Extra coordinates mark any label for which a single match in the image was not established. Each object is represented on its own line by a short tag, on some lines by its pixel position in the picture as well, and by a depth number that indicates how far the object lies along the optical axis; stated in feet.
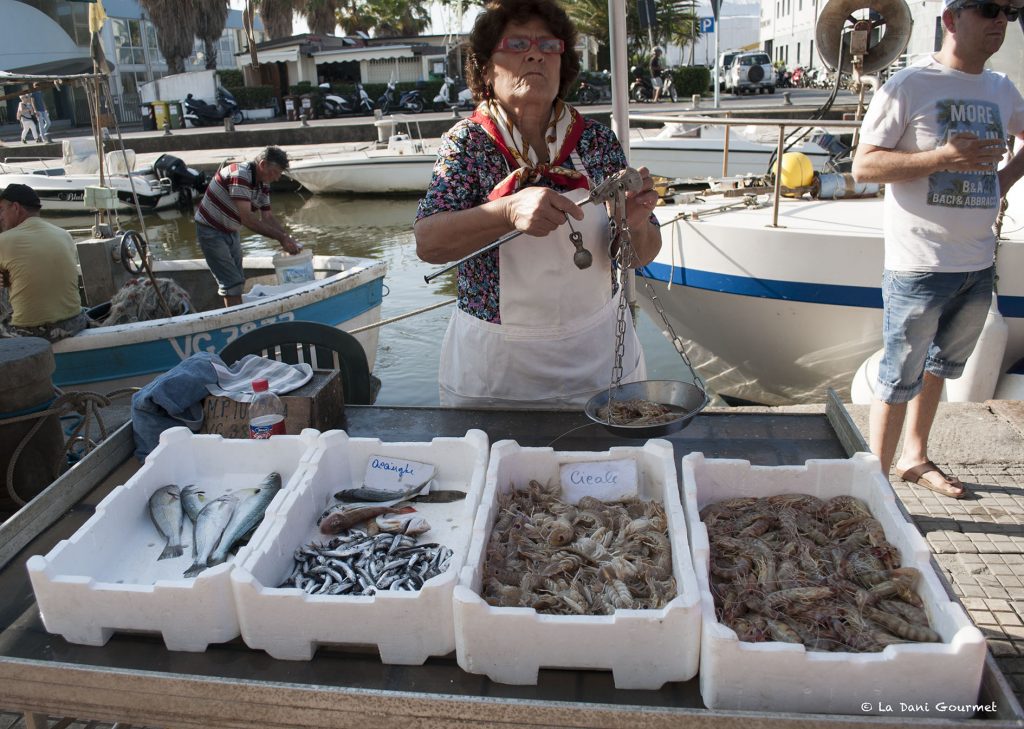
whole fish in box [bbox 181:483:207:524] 7.39
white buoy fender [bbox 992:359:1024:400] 17.28
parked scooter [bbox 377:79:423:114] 107.65
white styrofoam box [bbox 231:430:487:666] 5.70
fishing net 23.38
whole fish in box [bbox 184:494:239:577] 6.81
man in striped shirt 26.04
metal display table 5.19
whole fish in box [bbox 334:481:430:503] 7.57
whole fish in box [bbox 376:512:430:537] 7.07
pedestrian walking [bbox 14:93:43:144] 89.35
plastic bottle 8.53
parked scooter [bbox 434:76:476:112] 107.86
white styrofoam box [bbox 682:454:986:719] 4.99
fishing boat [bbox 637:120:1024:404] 18.40
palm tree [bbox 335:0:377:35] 174.50
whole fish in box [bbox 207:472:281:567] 6.84
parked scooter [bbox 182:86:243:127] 105.09
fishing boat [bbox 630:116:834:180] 46.39
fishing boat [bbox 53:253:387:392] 21.17
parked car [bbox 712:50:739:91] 130.82
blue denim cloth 8.98
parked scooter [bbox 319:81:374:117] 112.68
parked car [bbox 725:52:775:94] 118.42
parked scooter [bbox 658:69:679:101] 101.71
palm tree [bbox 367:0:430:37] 176.35
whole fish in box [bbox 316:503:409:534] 7.22
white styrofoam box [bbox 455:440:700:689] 5.35
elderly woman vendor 8.57
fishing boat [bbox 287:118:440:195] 63.41
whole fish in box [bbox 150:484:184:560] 7.03
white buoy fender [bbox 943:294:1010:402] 16.69
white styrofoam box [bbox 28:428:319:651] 5.98
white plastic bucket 25.43
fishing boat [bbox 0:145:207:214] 59.67
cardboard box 9.11
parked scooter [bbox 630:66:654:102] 103.76
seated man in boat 20.21
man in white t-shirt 10.71
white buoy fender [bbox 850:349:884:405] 17.56
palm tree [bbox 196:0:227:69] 131.44
